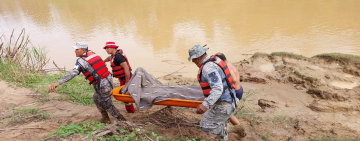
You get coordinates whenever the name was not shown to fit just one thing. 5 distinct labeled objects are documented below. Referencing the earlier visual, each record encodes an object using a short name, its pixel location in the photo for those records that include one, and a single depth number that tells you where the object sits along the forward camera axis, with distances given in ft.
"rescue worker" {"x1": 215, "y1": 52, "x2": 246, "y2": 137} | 10.25
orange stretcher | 10.55
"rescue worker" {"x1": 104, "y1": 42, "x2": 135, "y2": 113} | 12.99
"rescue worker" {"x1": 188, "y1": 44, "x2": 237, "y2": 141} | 8.85
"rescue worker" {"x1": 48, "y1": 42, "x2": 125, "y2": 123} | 11.64
